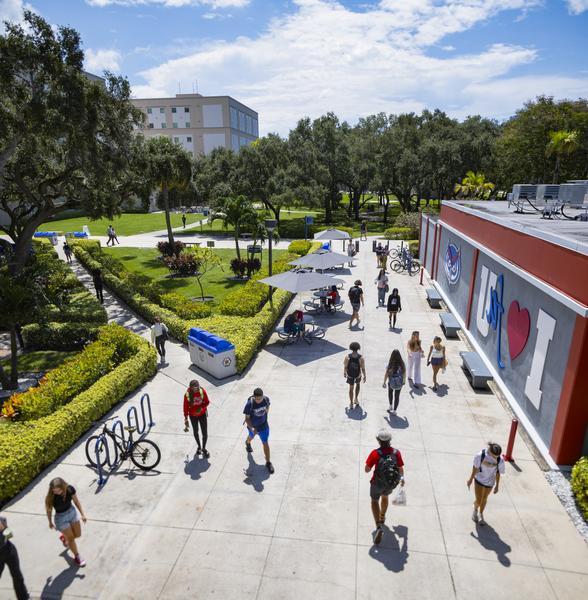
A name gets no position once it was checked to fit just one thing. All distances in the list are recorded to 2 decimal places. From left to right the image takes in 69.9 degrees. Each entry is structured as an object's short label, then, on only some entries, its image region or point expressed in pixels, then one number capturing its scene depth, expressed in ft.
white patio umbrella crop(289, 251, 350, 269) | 59.21
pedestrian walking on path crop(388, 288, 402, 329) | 48.21
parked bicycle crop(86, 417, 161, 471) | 25.59
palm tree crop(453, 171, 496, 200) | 126.21
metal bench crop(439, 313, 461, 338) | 47.09
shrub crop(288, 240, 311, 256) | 89.92
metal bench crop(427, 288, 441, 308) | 58.75
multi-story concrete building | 282.97
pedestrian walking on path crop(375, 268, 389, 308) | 57.11
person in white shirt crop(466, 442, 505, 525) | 20.09
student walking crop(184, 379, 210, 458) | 25.95
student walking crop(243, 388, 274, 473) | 24.73
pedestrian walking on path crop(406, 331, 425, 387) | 33.96
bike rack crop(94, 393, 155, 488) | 23.98
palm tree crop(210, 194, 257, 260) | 76.13
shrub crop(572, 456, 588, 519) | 21.70
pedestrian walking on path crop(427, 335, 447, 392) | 34.09
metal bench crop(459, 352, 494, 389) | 34.91
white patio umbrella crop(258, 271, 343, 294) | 45.68
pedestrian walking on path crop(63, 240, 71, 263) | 98.12
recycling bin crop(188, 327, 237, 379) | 37.45
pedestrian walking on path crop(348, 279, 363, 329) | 50.03
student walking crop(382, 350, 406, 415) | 30.30
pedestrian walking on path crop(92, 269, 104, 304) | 64.80
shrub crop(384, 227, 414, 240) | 117.70
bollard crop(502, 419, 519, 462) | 25.90
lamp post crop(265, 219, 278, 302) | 49.29
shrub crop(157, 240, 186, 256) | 94.68
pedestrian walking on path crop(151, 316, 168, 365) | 41.01
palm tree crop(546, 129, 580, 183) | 94.22
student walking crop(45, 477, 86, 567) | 18.42
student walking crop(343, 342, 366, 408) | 30.94
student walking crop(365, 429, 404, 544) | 19.70
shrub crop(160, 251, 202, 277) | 80.64
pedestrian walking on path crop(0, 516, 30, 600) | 16.42
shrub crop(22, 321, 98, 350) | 48.16
